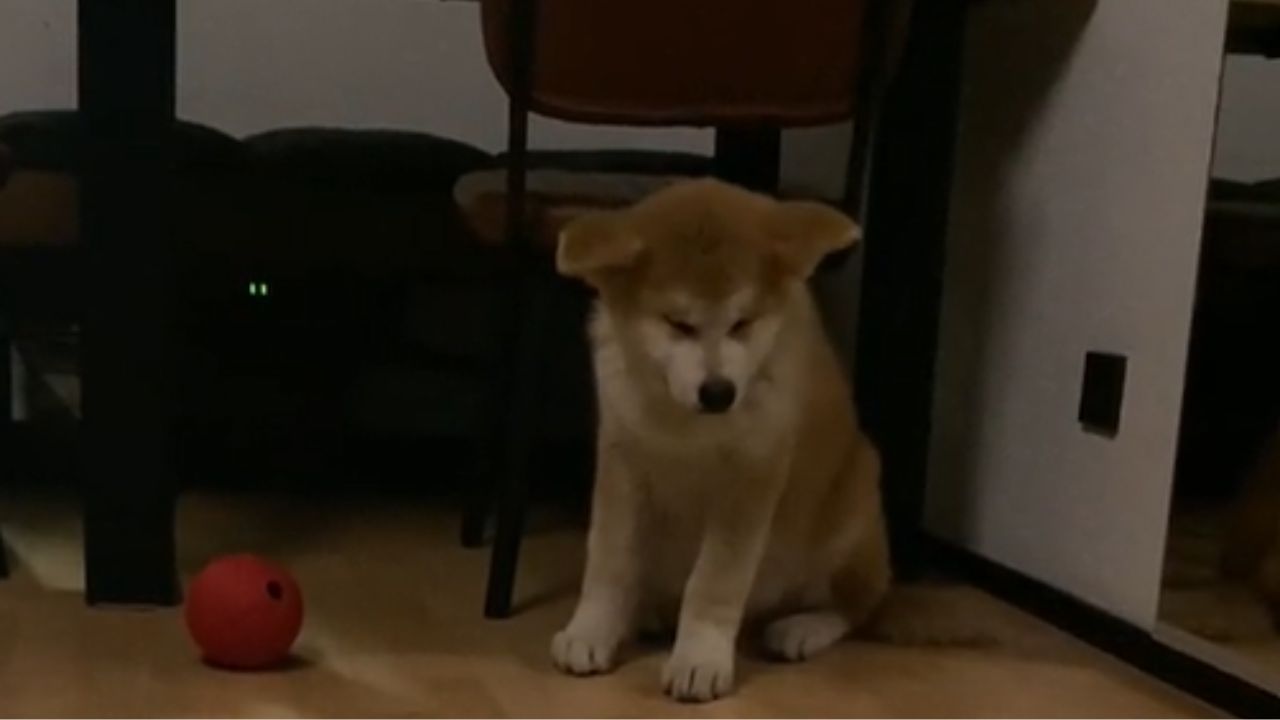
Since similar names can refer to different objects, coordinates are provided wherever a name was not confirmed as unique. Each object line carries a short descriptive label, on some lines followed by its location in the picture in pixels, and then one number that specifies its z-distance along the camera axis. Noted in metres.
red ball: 1.98
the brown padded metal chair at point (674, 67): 2.14
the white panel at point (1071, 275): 2.23
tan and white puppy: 1.92
